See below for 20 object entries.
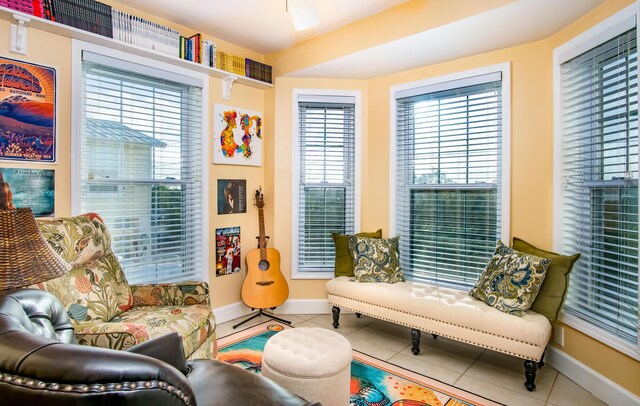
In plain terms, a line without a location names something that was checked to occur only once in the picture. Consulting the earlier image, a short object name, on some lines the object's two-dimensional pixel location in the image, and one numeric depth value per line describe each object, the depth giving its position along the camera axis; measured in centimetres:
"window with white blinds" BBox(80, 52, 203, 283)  267
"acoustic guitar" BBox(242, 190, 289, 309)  340
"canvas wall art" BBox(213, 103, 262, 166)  344
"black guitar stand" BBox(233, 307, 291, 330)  343
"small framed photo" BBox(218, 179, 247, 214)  350
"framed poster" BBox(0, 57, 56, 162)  221
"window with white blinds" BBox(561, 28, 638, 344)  212
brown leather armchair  59
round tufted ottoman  183
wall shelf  221
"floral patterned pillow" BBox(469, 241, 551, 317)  242
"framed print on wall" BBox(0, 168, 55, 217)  219
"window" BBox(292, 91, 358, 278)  379
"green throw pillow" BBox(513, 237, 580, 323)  239
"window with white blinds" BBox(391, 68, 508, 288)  304
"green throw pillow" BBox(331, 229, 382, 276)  348
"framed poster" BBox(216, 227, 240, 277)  348
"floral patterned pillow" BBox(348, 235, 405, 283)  322
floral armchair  183
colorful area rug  220
